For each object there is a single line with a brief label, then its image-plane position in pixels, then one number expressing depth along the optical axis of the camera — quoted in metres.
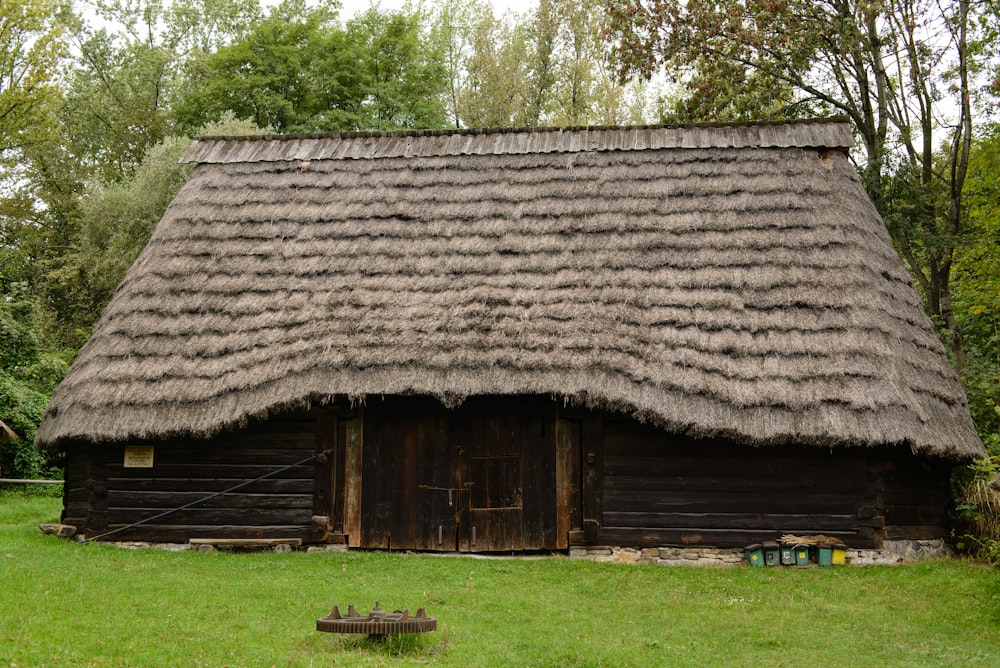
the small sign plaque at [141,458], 13.91
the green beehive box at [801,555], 12.78
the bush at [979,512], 13.11
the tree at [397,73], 33.59
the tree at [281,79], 33.03
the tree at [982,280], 16.39
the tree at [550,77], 32.09
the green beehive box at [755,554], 12.79
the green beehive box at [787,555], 12.77
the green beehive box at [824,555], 12.73
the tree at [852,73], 19.19
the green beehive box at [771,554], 12.79
